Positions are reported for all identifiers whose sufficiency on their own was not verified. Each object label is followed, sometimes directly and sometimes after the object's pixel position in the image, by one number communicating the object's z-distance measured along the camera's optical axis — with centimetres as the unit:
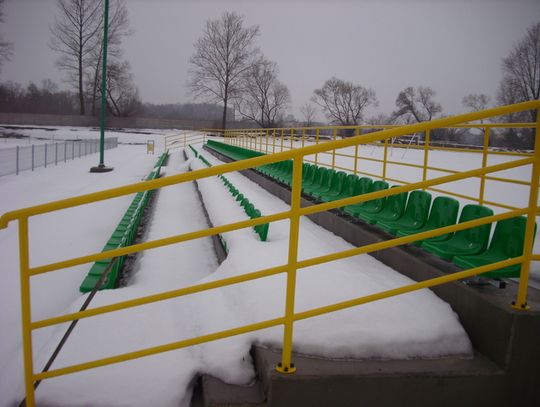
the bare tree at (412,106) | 6619
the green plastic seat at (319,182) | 729
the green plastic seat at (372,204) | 516
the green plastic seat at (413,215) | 426
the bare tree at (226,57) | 5819
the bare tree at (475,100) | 6003
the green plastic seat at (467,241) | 330
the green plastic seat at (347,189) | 616
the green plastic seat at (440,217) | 384
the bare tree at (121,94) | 6291
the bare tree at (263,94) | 6038
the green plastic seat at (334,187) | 662
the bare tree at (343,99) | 7462
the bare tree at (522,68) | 5000
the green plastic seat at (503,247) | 296
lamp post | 1667
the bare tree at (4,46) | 4338
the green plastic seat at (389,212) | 469
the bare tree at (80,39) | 5597
